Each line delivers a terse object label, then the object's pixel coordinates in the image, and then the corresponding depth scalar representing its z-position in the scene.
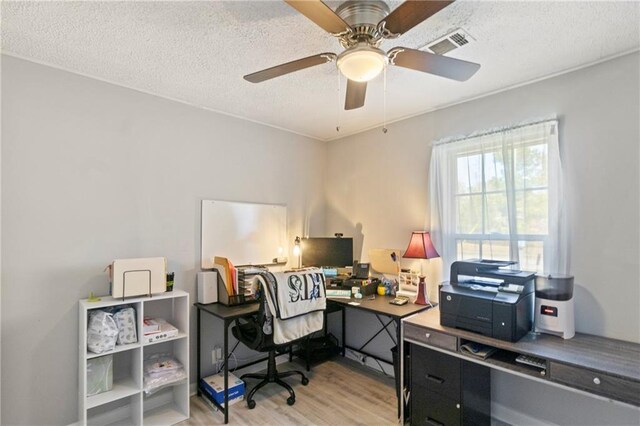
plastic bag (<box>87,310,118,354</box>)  2.09
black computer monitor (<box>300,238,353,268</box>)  3.34
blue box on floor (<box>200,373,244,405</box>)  2.51
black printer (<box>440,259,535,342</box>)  1.91
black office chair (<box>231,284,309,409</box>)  2.46
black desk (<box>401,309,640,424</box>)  1.55
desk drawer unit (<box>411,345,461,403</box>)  2.08
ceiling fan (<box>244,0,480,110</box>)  1.27
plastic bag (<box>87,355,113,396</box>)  2.14
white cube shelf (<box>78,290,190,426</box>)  2.12
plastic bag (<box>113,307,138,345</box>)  2.21
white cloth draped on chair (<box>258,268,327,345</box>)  2.39
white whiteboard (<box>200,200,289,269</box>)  2.92
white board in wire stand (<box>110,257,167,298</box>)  2.17
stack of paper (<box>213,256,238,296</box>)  2.67
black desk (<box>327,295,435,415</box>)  2.42
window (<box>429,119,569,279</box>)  2.24
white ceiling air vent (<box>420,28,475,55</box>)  1.80
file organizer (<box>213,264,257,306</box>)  2.69
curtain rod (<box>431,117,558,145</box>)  2.30
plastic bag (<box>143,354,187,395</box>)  2.30
